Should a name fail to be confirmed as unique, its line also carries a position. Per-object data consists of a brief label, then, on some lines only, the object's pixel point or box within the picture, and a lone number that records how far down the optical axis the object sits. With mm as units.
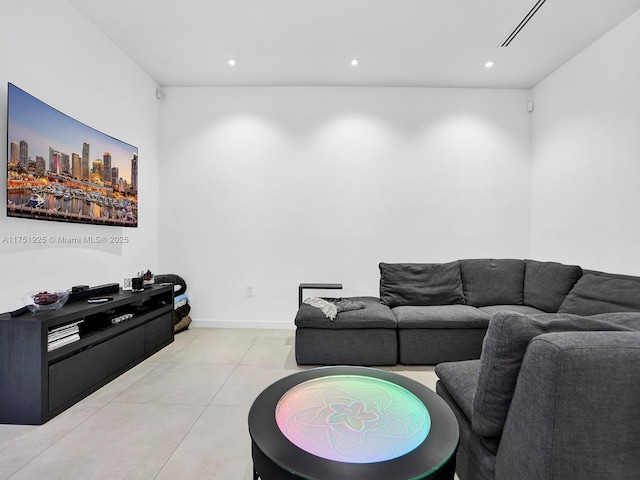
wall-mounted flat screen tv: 2121
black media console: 1919
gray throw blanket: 2874
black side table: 3492
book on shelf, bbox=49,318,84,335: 2030
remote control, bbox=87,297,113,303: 2476
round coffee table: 914
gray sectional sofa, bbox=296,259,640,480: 876
